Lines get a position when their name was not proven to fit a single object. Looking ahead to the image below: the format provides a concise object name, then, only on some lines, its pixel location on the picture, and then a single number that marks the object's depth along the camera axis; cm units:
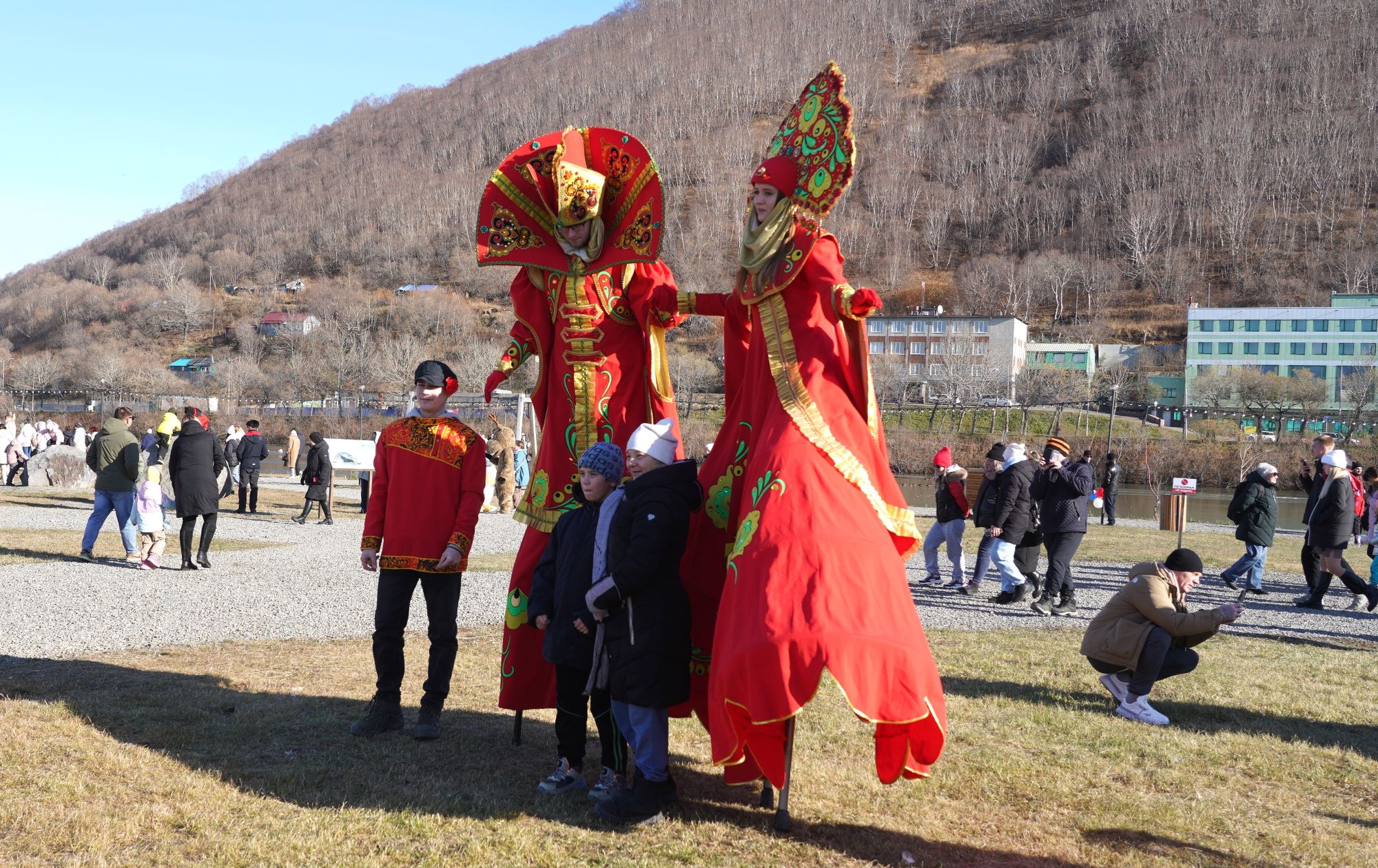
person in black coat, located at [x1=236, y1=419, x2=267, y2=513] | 2156
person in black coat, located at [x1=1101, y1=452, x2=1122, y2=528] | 2500
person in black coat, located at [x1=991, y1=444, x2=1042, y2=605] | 1187
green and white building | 8406
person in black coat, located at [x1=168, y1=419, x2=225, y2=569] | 1280
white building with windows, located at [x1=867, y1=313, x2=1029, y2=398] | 9144
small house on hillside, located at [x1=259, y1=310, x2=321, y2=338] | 12900
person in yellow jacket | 1998
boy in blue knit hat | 498
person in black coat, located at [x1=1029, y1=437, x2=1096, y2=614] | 1162
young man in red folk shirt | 601
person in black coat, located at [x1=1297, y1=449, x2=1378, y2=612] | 1230
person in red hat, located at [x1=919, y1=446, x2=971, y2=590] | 1344
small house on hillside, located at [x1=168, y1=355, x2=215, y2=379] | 11534
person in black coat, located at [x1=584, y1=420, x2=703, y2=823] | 468
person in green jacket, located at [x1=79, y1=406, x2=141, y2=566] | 1336
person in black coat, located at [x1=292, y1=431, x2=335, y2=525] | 2042
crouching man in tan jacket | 703
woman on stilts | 428
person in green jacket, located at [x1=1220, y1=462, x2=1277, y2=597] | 1359
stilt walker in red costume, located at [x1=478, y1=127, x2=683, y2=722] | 570
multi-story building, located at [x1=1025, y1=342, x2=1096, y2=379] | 9931
